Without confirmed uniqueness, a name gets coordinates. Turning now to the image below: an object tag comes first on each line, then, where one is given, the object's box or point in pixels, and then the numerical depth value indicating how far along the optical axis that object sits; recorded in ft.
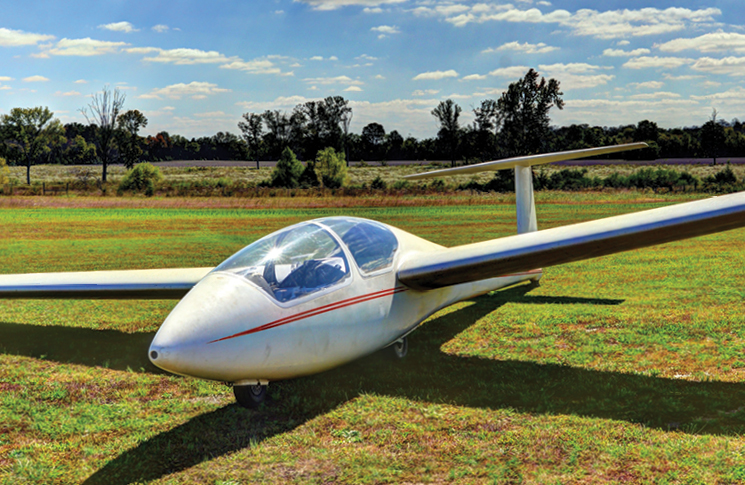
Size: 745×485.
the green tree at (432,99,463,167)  365.81
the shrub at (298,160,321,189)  225.56
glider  18.16
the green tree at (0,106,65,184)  351.25
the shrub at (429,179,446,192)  213.99
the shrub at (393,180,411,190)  222.15
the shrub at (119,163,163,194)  201.05
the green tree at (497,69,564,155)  244.63
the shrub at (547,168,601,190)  214.26
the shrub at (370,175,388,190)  219.61
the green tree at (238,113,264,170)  427.33
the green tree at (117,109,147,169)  327.47
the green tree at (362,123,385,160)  474.90
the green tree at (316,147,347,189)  219.00
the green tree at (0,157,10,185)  241.14
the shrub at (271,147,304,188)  224.12
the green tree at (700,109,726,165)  352.49
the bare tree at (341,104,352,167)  390.42
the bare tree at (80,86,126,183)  285.64
